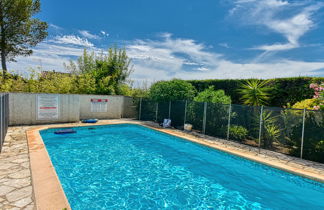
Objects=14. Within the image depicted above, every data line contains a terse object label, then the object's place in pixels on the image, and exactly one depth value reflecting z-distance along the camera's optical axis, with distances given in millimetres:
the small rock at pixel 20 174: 3918
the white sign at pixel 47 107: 10508
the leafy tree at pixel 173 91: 11664
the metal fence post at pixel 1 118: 5224
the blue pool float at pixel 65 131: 9180
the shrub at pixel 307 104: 7520
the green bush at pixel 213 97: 10094
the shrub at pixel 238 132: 8047
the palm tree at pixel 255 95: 9484
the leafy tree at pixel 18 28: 13336
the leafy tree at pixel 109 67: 16453
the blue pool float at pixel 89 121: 11710
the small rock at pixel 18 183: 3550
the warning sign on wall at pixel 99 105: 13086
